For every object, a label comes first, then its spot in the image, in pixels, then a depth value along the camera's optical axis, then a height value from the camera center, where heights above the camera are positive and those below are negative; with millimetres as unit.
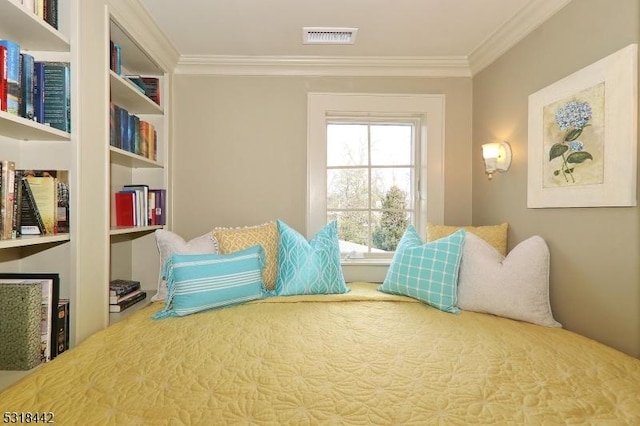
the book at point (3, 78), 1190 +434
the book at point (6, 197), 1189 +30
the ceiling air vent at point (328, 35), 2162 +1086
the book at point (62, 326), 1420 -489
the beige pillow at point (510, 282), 1710 -372
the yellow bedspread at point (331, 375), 928 -533
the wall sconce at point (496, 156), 2193 +330
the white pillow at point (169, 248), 2002 -235
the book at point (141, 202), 2209 +30
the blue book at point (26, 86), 1308 +448
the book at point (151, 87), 2454 +834
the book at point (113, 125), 1920 +451
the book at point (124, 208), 2154 -8
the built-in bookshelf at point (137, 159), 2018 +293
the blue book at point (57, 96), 1426 +449
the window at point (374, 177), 2757 +237
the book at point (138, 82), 2232 +815
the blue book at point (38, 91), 1376 +450
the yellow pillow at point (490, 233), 2160 -157
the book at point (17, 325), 1246 -420
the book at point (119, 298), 2008 -534
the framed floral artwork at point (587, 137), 1398 +325
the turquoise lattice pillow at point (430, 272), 1862 -354
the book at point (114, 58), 1903 +811
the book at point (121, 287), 2032 -485
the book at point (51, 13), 1405 +780
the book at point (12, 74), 1216 +461
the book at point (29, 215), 1342 -34
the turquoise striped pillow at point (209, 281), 1741 -379
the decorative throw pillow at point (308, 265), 2049 -341
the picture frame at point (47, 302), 1344 -368
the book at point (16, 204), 1251 +8
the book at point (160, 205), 2420 +13
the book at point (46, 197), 1367 +36
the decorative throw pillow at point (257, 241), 2088 -206
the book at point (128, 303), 2012 -577
